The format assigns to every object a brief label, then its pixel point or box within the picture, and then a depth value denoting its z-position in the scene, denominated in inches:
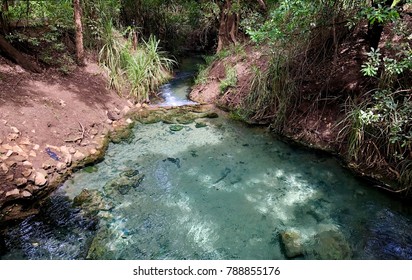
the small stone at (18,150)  140.5
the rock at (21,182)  128.8
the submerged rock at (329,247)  107.6
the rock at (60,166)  147.1
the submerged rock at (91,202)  128.2
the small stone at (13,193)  124.2
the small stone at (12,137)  144.3
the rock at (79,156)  159.0
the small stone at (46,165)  142.7
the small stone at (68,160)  152.8
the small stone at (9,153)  135.9
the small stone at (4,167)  129.3
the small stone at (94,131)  183.3
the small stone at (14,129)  149.4
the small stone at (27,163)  137.2
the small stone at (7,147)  138.5
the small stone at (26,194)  128.0
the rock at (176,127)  200.7
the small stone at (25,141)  147.5
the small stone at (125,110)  222.4
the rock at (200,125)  205.9
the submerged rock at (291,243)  108.2
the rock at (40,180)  134.4
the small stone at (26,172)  132.8
